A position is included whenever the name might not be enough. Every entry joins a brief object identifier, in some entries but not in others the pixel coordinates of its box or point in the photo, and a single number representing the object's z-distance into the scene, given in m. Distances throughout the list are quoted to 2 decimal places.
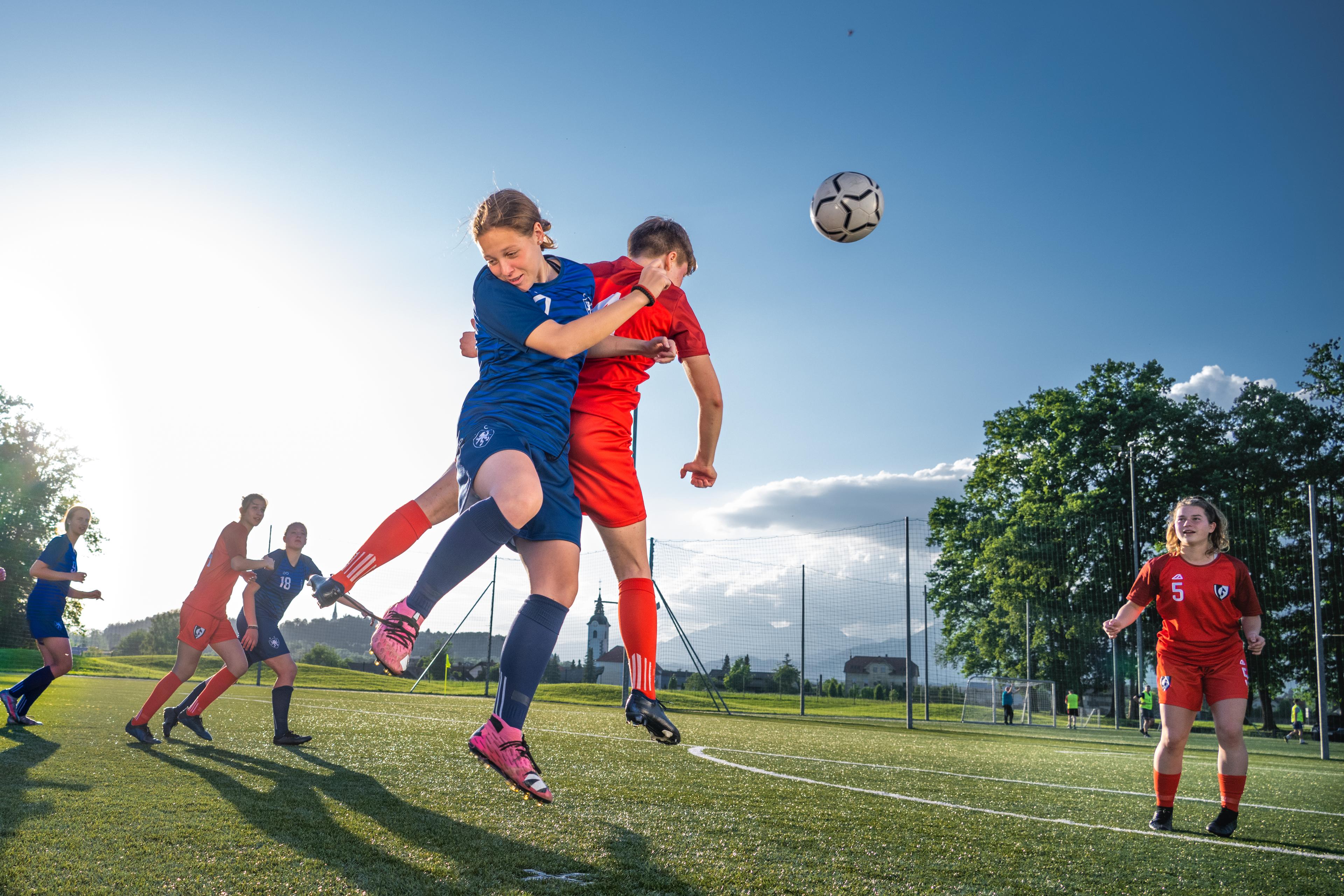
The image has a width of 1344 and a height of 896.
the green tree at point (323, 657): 30.70
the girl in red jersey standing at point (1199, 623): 4.65
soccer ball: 4.97
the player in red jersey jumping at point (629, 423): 3.11
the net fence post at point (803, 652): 20.16
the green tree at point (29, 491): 38.31
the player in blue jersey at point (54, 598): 7.16
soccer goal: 28.11
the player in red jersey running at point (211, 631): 6.59
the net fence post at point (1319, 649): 13.47
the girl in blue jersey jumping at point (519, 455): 2.59
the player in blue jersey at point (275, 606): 7.04
